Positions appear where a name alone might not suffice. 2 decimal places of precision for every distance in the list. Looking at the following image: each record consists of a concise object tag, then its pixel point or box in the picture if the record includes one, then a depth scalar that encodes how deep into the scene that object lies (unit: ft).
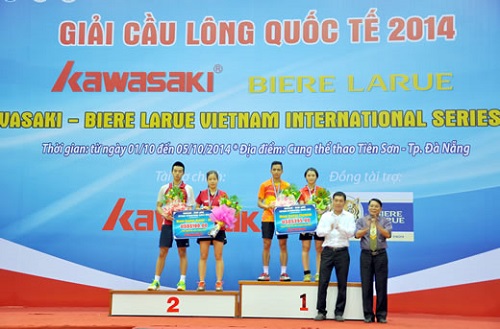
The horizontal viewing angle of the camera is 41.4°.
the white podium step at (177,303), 21.15
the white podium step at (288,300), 20.89
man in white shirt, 20.56
